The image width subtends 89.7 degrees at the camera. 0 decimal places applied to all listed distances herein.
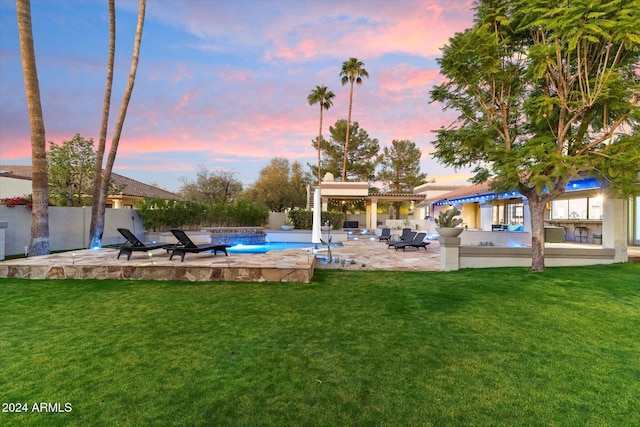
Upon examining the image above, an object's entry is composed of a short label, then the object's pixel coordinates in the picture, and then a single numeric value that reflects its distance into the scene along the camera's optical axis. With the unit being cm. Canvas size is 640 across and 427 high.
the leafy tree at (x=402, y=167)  4878
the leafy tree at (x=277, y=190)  3841
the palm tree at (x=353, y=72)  3588
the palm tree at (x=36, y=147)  1090
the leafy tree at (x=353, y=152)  4562
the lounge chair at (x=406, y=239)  1530
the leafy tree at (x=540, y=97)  736
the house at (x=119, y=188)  2395
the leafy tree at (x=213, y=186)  3391
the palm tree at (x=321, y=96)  3819
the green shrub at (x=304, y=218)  2636
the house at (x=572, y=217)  1048
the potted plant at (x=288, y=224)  2430
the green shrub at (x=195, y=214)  1941
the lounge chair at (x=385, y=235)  2000
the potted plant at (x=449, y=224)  998
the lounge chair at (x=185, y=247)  987
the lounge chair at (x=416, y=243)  1483
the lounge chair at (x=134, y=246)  1003
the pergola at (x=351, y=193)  3008
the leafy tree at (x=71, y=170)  1803
